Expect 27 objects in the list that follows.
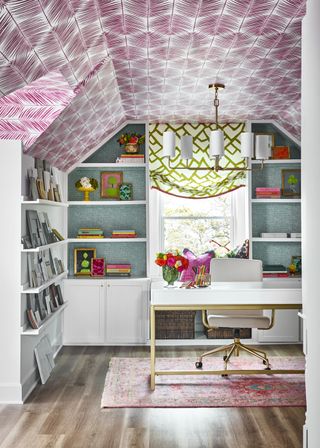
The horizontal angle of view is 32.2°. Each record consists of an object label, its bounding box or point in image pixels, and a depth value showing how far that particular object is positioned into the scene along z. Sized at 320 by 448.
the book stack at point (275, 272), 6.38
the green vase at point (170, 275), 4.93
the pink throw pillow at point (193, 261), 6.40
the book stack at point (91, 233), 6.45
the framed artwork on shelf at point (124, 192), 6.50
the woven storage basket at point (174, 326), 6.23
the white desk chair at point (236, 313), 5.02
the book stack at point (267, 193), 6.46
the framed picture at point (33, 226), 4.62
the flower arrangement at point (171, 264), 4.91
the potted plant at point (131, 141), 6.44
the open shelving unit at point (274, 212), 6.55
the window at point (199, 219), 6.86
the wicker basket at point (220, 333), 6.29
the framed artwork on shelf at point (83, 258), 6.52
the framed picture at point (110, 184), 6.58
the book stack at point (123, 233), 6.42
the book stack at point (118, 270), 6.45
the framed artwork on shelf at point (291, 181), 6.56
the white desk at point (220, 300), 4.53
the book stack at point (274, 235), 6.43
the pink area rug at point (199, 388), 4.24
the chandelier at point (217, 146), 4.58
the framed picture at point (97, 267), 6.48
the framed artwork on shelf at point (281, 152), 6.52
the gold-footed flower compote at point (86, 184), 6.39
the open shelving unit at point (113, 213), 6.59
